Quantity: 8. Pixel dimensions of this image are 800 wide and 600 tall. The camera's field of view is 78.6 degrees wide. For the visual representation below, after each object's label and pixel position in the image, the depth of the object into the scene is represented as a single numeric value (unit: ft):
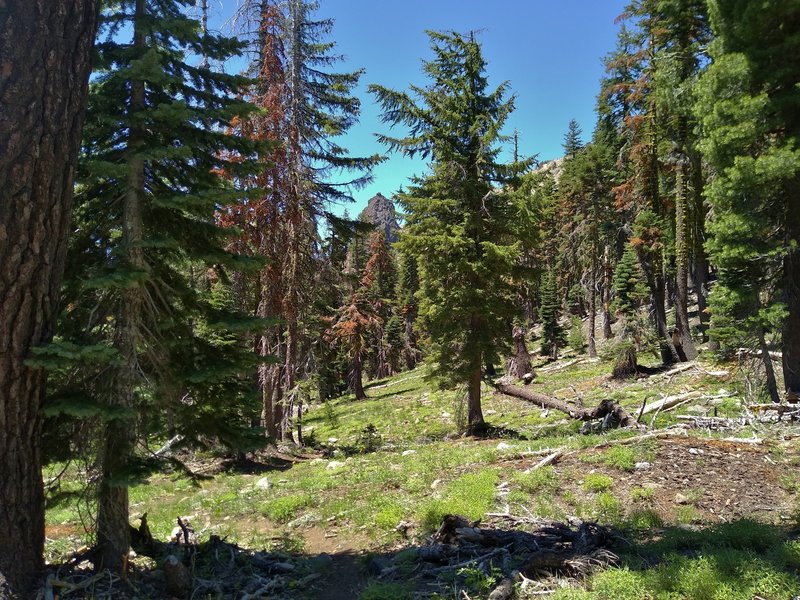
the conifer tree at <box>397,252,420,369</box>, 156.25
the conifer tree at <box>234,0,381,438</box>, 45.83
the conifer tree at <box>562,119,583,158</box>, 153.38
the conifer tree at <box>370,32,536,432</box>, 45.24
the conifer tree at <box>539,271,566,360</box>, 115.77
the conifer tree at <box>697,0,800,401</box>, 29.89
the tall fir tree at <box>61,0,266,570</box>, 15.05
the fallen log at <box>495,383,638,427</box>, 38.29
